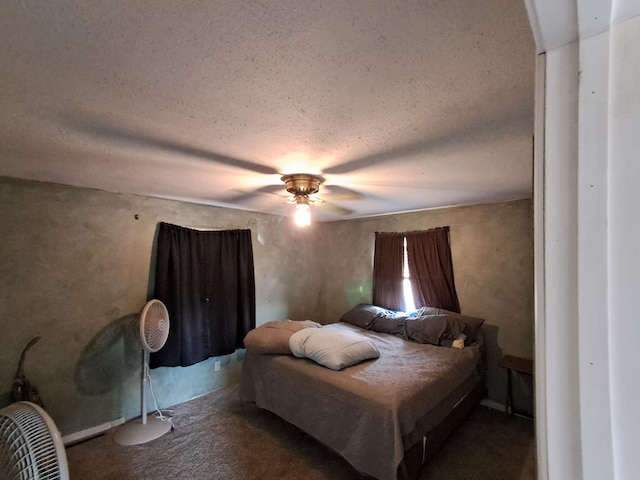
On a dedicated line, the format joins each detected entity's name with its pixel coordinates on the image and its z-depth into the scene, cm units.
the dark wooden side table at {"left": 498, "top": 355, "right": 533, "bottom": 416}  267
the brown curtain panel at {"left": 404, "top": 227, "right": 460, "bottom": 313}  342
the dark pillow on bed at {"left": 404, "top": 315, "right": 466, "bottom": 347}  298
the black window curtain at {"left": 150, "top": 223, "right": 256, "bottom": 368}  298
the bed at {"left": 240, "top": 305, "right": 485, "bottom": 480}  185
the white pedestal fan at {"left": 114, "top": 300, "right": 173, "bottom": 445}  247
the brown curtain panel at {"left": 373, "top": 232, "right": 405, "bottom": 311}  385
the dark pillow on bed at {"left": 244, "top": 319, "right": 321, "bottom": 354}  271
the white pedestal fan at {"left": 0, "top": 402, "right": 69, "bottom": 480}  91
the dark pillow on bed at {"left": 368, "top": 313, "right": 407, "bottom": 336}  345
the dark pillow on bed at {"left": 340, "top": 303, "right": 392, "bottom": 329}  369
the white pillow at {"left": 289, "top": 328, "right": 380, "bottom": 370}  237
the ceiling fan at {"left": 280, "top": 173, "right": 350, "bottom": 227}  201
